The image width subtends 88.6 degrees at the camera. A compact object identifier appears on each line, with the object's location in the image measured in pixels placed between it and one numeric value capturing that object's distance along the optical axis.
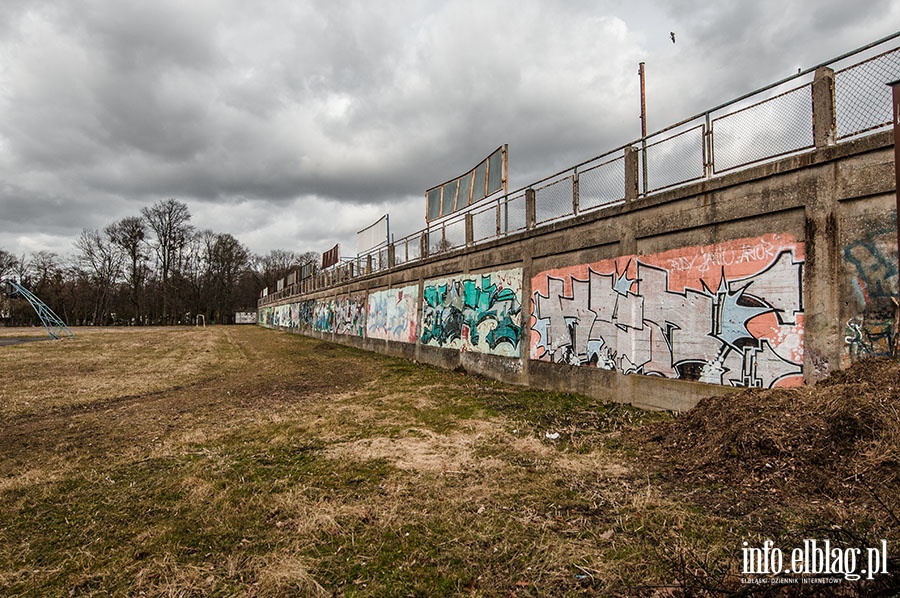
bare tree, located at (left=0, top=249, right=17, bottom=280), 66.00
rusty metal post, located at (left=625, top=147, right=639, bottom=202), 9.75
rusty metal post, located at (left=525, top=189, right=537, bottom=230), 12.84
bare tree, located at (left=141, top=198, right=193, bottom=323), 64.19
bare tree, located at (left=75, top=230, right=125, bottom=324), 65.25
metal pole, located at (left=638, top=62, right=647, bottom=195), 18.55
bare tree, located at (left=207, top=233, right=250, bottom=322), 76.81
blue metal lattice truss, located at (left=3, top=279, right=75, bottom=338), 30.97
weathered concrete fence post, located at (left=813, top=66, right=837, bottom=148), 6.77
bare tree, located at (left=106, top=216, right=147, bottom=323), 63.12
